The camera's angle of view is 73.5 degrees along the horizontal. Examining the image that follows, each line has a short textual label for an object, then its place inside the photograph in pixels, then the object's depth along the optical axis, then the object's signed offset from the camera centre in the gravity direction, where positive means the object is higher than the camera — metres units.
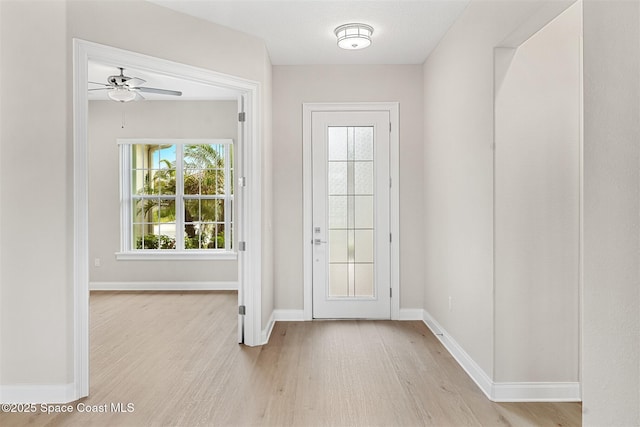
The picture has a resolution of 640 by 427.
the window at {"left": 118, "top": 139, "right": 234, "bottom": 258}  6.36 +0.18
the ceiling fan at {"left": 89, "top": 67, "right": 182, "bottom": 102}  4.33 +1.30
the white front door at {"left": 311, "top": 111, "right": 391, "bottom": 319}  4.57 -0.05
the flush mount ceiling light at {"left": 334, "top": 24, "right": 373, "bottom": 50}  3.54 +1.47
